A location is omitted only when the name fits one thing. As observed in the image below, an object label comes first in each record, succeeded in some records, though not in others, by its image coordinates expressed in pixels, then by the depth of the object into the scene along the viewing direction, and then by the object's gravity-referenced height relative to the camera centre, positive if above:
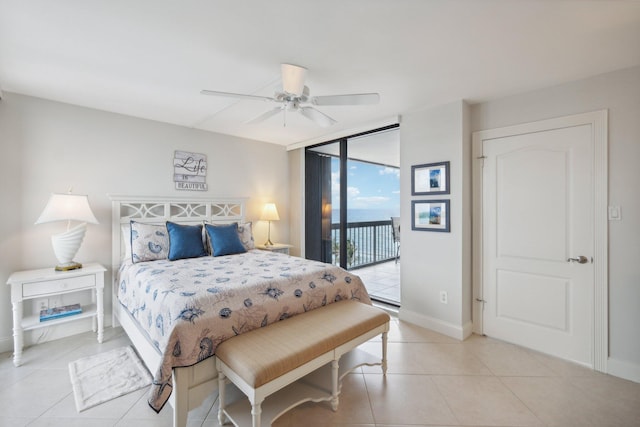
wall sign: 3.76 +0.55
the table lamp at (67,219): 2.64 -0.07
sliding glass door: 4.32 +0.33
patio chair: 5.49 -0.39
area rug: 1.99 -1.32
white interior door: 2.43 -0.30
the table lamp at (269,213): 4.53 -0.05
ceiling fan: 2.09 +0.89
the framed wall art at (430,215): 3.01 -0.07
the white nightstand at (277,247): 4.43 -0.60
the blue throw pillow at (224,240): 3.36 -0.36
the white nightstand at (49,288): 2.40 -0.71
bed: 1.67 -0.64
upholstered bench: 1.52 -0.86
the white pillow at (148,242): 2.99 -0.35
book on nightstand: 2.60 -0.97
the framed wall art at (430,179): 3.01 +0.34
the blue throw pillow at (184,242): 3.11 -0.36
